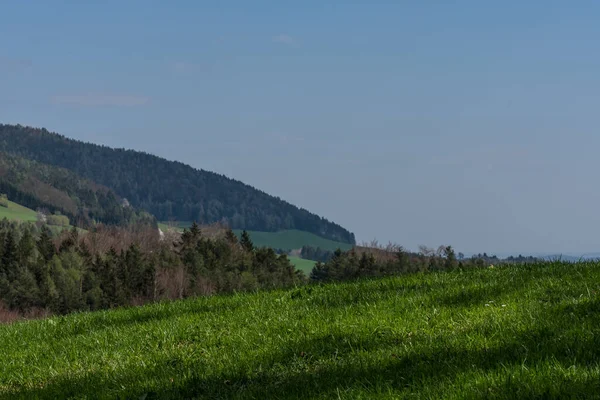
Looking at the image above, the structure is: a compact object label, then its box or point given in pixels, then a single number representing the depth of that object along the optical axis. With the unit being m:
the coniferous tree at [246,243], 166.50
